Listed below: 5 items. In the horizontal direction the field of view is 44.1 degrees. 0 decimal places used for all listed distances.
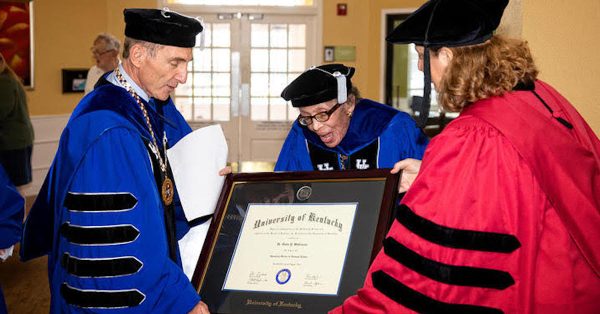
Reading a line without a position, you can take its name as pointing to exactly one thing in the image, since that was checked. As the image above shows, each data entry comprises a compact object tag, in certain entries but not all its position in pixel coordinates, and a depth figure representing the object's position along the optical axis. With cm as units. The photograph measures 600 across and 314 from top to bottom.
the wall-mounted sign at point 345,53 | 1127
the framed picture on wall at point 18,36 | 885
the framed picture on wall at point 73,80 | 977
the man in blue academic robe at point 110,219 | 219
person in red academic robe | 164
